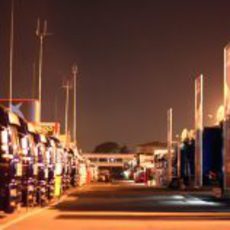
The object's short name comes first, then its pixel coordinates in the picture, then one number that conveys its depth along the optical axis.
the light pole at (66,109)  113.74
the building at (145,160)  148.11
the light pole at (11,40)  46.44
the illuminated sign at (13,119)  28.47
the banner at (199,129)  63.13
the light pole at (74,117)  124.00
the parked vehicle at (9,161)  27.00
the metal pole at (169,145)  95.06
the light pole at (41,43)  71.50
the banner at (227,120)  46.91
